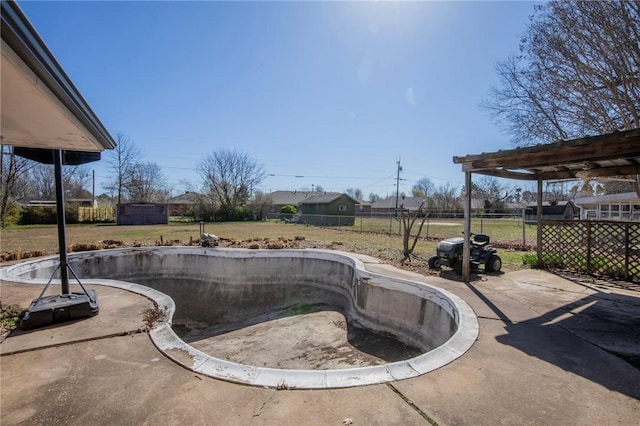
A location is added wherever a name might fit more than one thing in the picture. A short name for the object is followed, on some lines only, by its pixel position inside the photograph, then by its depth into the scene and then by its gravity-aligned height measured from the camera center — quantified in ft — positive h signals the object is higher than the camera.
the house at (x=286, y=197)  155.07 +6.70
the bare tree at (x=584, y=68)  23.91 +12.76
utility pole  128.75 +13.66
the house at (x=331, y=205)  112.57 +2.09
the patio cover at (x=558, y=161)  15.02 +3.17
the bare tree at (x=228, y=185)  115.44 +9.41
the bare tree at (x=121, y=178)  113.19 +11.76
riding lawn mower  23.67 -3.45
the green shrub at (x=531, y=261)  25.76 -4.28
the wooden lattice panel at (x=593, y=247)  21.16 -2.66
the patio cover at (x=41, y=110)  5.56 +2.82
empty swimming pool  9.73 -6.27
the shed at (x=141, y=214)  84.38 -1.33
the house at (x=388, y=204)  165.37 +3.90
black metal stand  12.87 -4.24
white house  54.48 +1.33
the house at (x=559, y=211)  105.09 +0.21
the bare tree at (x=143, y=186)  117.29 +9.73
